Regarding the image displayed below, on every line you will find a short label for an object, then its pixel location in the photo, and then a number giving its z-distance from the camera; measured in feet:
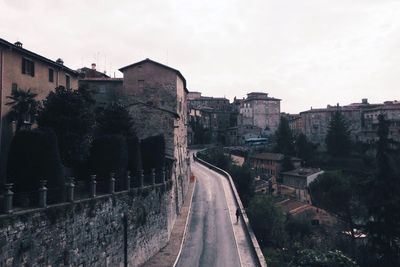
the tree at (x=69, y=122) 76.64
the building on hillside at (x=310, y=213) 183.32
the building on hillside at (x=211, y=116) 372.17
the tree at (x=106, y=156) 76.33
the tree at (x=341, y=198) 172.76
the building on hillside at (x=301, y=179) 236.43
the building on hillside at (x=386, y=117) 317.63
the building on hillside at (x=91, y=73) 160.83
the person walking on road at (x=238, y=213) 118.62
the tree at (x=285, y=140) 304.30
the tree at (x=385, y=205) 103.35
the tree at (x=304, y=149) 297.12
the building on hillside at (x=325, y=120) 346.13
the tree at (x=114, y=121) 105.40
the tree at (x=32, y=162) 53.78
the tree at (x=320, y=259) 90.53
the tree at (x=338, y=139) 298.35
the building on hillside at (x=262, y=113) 386.11
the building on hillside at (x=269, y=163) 280.51
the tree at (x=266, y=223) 125.39
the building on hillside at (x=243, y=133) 373.61
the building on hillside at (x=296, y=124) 383.00
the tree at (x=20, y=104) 79.46
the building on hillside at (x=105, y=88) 143.64
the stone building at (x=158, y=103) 130.31
